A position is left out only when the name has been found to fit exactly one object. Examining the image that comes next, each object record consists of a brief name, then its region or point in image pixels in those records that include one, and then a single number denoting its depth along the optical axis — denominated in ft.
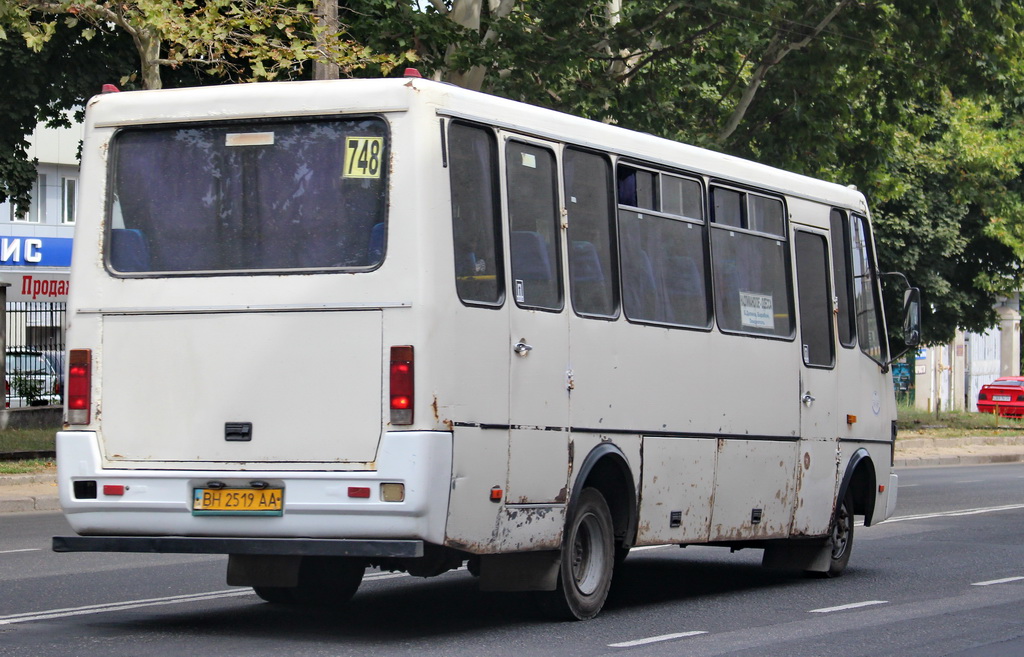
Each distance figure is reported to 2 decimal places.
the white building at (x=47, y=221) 171.32
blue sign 170.81
